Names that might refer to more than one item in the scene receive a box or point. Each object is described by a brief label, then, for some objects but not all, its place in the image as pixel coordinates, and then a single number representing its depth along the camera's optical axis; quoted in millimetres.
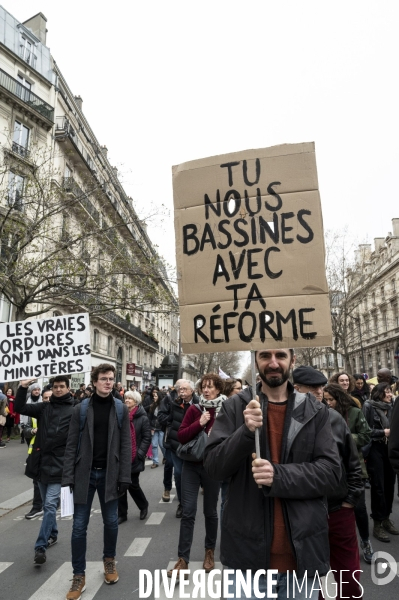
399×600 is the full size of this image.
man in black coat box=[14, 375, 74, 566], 4855
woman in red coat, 4465
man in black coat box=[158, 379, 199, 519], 6562
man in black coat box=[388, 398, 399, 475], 2740
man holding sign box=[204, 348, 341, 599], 2176
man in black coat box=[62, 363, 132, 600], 4102
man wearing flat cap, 3279
